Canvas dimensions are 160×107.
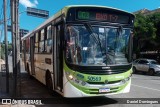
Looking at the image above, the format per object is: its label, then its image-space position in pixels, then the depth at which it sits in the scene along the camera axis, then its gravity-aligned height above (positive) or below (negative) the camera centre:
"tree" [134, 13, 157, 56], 16.45 +2.32
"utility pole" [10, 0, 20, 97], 5.39 +0.39
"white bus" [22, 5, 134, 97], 4.22 -0.02
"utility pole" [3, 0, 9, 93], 5.90 +0.38
